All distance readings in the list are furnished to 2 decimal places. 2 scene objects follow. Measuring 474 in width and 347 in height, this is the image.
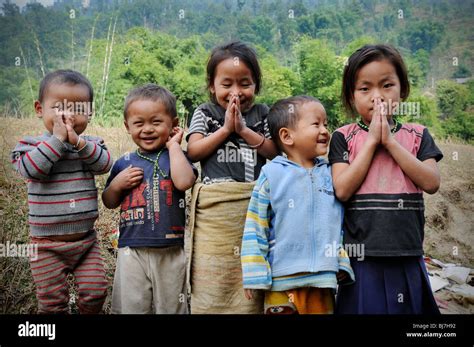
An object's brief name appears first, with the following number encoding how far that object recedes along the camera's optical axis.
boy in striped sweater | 2.05
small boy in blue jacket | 1.87
